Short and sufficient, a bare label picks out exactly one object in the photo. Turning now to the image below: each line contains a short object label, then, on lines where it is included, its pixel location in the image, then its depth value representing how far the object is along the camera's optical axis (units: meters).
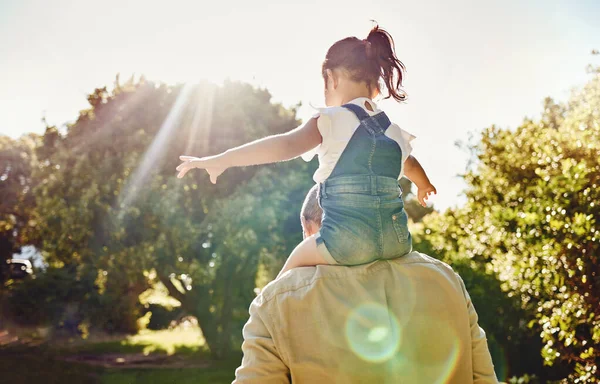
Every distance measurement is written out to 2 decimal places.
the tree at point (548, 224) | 5.04
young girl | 2.22
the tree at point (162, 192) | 13.55
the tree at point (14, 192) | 20.45
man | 1.92
